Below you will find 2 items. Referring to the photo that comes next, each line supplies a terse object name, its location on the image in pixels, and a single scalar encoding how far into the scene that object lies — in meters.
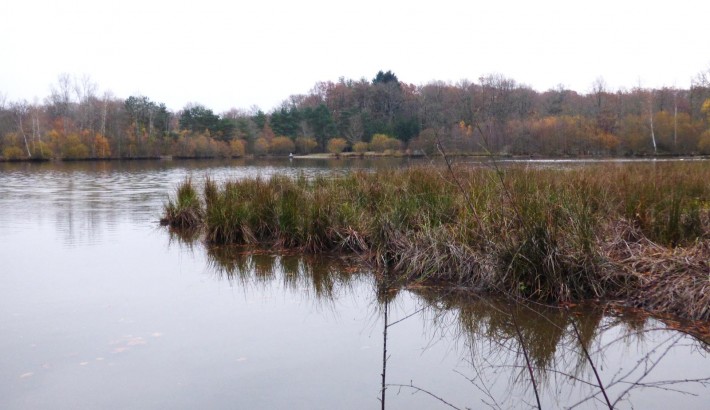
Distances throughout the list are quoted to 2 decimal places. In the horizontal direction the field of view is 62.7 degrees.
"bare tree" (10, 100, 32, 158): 51.91
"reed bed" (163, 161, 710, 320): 5.20
